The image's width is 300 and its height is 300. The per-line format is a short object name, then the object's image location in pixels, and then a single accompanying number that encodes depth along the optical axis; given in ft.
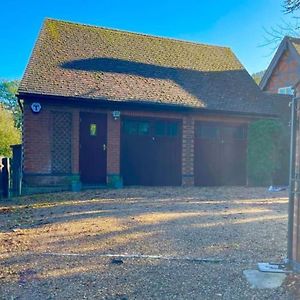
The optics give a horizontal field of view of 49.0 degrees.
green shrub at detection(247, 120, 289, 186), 40.77
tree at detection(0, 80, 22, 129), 95.25
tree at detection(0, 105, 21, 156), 58.03
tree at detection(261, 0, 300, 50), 21.62
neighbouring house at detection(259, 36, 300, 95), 53.06
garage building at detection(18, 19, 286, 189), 34.35
